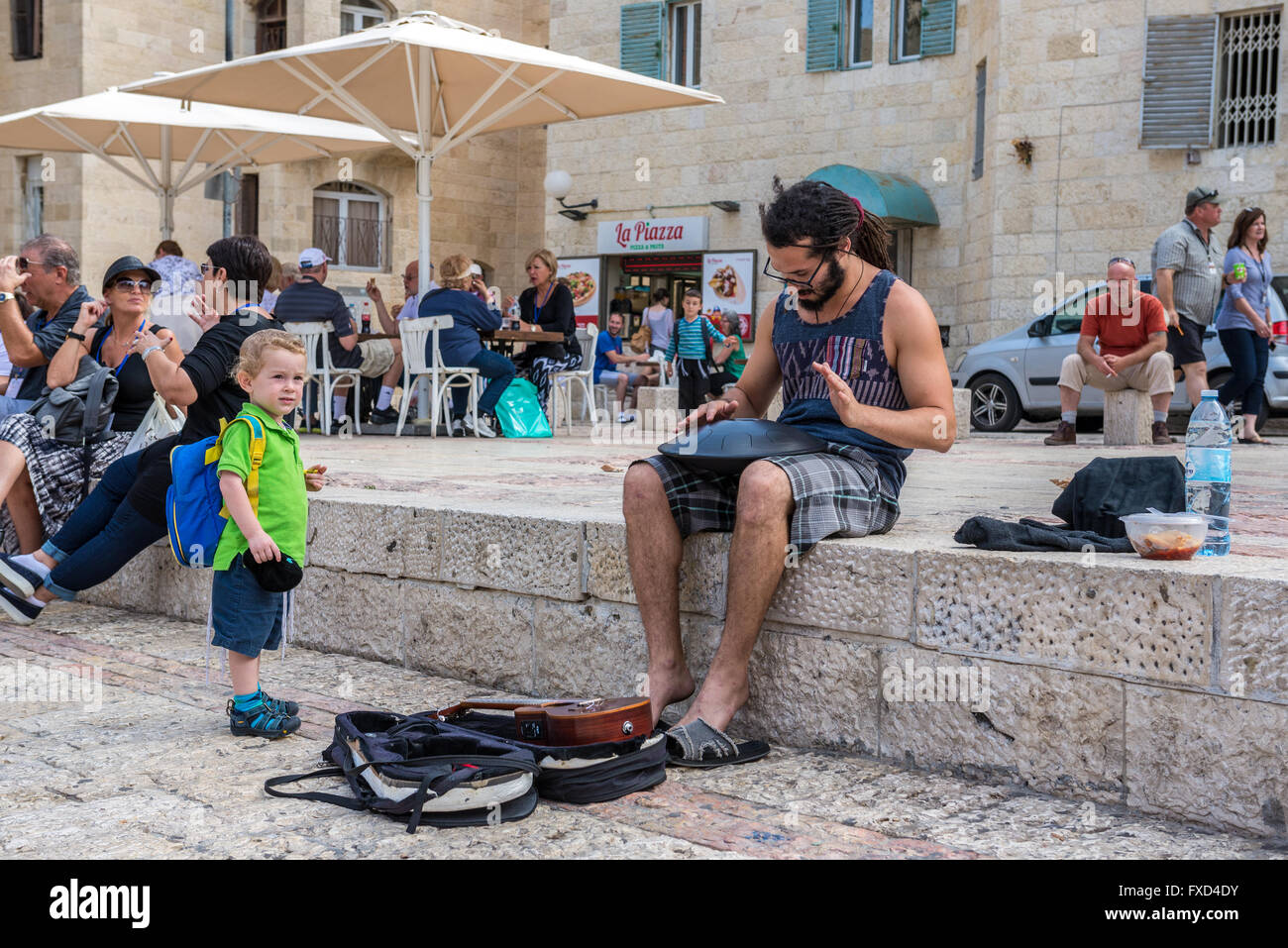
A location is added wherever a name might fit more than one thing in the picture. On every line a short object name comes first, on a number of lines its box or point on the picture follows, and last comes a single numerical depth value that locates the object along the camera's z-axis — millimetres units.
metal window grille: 15094
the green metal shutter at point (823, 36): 18812
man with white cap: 10430
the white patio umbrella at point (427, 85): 9648
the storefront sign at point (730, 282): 19797
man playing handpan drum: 3451
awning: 17250
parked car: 13750
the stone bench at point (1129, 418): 10016
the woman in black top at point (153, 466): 4500
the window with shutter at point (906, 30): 18344
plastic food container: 3000
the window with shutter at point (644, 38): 20578
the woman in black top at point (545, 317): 10930
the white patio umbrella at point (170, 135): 12375
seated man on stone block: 9680
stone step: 2883
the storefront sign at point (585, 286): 21797
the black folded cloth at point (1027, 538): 3266
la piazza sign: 20484
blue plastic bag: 10305
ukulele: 3275
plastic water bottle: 3539
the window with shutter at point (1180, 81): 15266
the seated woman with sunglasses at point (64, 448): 5402
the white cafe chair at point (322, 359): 10289
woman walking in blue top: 9586
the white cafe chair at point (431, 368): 9898
